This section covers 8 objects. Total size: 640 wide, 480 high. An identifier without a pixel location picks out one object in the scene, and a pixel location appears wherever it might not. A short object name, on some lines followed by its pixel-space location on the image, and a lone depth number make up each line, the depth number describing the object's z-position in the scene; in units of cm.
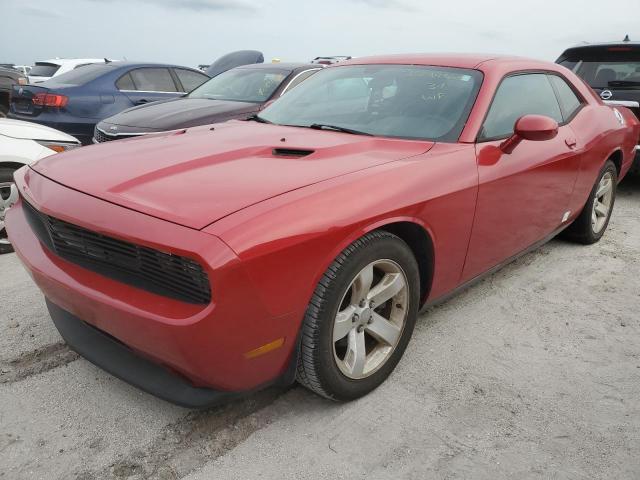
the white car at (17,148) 402
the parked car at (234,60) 1139
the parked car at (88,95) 654
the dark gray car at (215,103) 544
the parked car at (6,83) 915
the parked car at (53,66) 1102
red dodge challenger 177
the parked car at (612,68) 566
